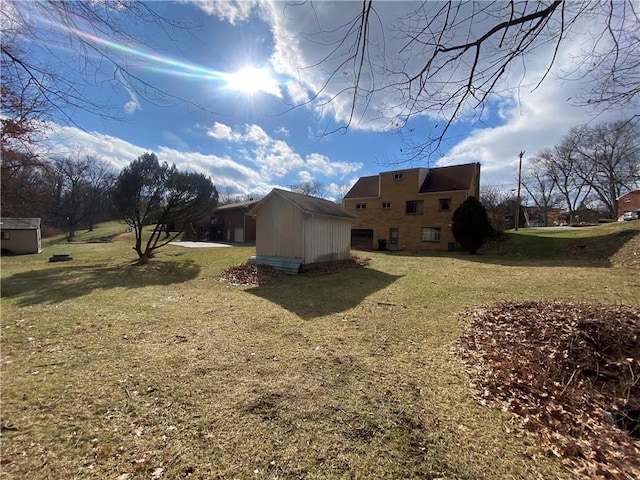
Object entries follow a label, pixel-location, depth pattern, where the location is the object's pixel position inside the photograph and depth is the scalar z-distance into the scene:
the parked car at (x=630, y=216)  32.03
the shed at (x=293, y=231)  12.48
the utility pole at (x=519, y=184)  29.70
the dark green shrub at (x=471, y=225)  18.48
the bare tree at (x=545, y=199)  46.36
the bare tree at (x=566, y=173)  39.49
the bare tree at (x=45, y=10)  2.20
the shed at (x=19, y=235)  22.25
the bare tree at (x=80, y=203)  41.59
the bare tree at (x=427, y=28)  2.53
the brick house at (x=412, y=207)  21.95
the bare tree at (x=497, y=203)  28.45
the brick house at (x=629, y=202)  42.59
